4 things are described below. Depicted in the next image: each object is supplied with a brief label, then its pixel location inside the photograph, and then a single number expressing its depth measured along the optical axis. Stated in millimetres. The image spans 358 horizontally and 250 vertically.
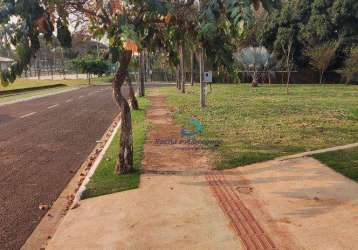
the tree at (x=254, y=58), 44188
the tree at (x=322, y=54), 44250
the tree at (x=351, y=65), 41531
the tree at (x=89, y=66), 63312
